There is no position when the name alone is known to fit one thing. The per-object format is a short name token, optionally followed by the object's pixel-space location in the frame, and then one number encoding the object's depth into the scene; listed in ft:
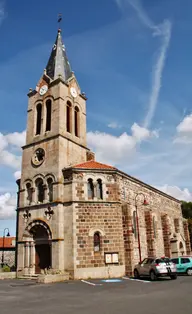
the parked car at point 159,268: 60.64
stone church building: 74.90
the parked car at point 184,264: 71.77
